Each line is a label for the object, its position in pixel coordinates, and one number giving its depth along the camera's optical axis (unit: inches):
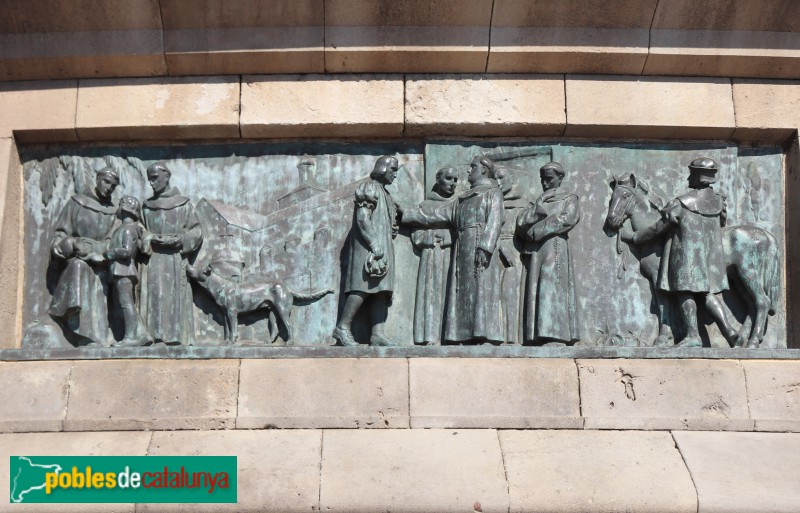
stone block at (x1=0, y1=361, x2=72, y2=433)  371.9
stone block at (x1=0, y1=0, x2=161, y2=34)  405.1
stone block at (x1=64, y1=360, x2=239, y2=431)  369.4
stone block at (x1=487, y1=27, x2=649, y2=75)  405.7
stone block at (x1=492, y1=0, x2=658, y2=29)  403.2
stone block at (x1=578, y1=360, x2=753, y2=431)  369.4
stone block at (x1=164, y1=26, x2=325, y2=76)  405.4
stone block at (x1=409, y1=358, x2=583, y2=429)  367.9
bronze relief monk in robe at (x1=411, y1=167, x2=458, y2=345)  390.9
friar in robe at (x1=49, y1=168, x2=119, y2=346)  391.9
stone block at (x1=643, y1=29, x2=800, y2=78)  407.7
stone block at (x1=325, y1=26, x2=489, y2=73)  404.8
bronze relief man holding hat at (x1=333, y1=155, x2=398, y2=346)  385.7
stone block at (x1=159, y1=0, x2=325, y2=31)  403.2
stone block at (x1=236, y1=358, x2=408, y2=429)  367.6
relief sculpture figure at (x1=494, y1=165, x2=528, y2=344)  391.9
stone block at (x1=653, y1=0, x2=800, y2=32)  404.2
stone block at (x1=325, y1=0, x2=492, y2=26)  401.7
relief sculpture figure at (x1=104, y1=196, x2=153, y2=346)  388.5
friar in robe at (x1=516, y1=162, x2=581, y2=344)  386.9
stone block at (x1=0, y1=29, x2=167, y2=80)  407.8
